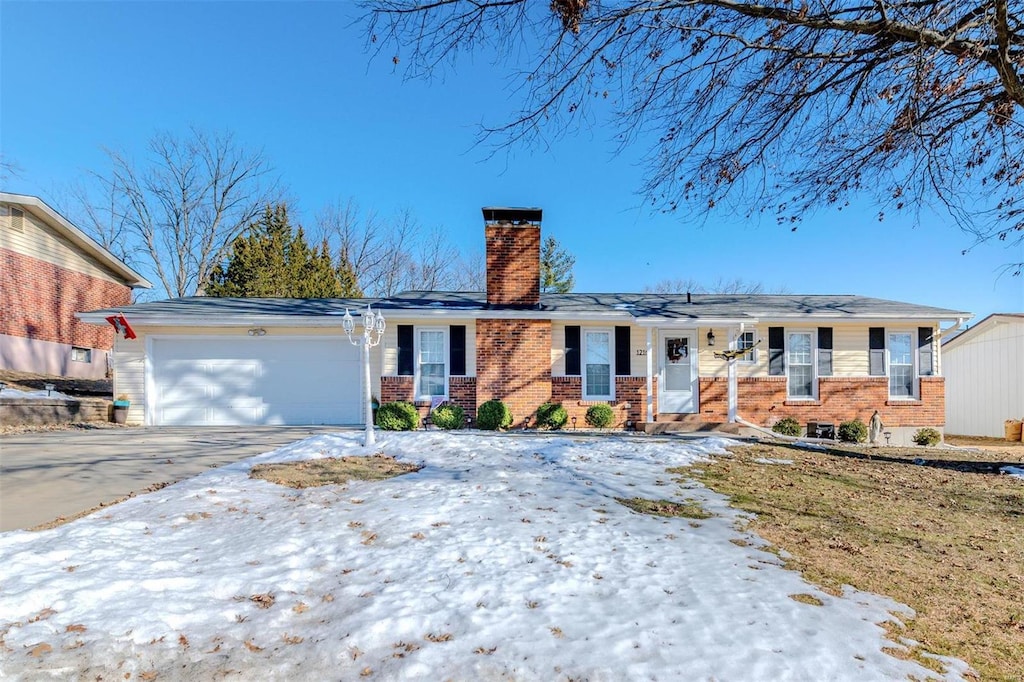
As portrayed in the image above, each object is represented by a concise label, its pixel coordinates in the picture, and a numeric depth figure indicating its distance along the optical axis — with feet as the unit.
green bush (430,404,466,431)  39.19
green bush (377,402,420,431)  38.55
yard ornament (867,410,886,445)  40.42
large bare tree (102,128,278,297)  93.09
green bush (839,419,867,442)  39.37
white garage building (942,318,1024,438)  58.59
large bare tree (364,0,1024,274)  16.80
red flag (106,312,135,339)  40.83
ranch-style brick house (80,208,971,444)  41.29
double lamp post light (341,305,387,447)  27.72
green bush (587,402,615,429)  40.70
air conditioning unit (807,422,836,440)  40.93
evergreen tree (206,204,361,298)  70.33
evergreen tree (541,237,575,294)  112.68
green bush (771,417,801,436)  40.85
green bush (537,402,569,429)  40.42
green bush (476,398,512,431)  39.45
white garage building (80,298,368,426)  42.93
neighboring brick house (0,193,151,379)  52.11
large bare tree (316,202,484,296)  104.27
